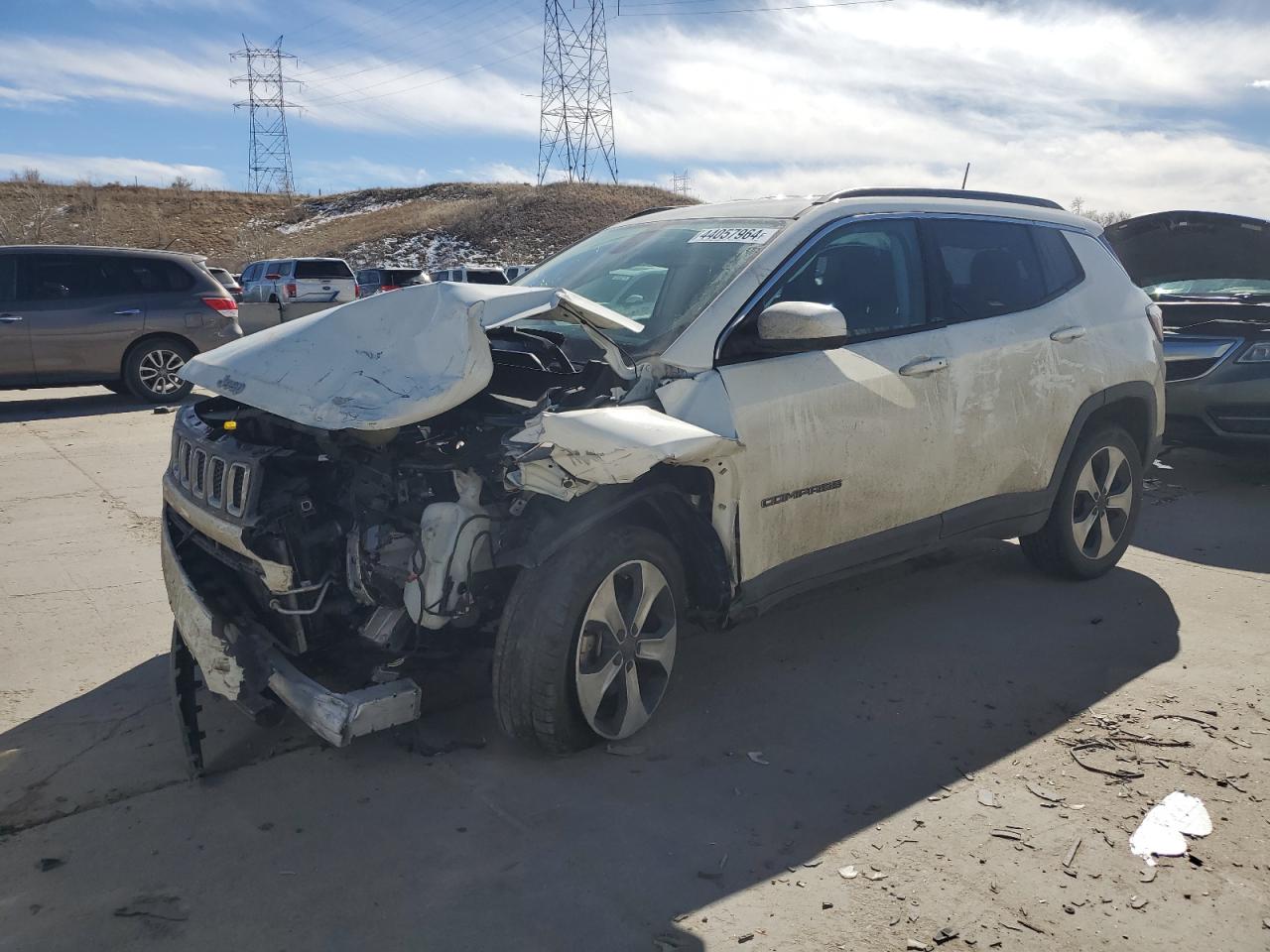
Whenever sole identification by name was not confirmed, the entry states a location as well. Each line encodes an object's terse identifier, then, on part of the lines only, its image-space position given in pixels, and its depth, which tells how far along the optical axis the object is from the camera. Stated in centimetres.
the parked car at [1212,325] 739
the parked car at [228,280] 1960
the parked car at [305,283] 2472
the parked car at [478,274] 2255
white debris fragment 297
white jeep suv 320
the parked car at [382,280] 2572
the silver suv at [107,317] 1090
